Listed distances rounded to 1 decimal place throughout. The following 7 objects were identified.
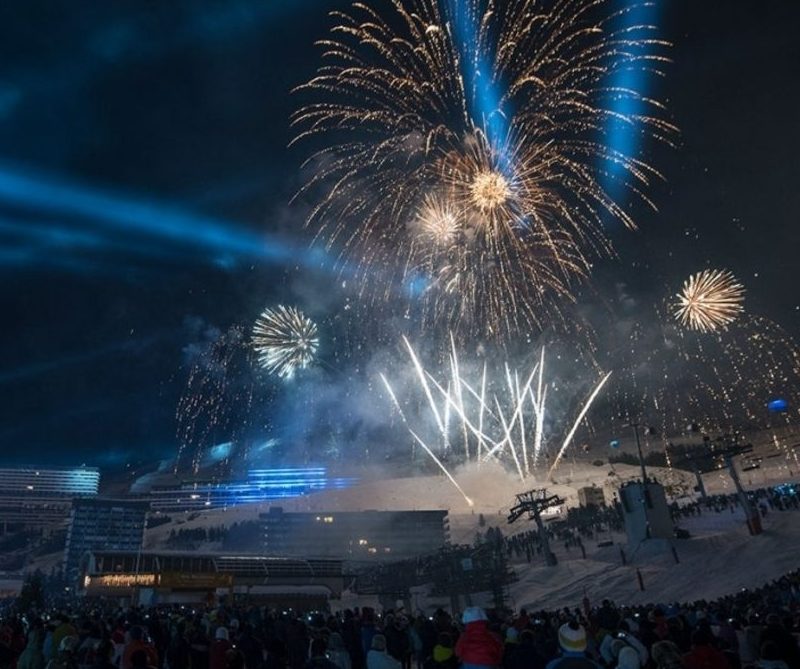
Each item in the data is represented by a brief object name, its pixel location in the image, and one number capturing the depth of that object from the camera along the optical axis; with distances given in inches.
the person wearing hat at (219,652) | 379.2
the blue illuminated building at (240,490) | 6200.8
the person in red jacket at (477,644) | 255.6
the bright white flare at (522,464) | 4345.5
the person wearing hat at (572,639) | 212.7
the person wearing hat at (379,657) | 305.9
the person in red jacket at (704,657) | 254.7
